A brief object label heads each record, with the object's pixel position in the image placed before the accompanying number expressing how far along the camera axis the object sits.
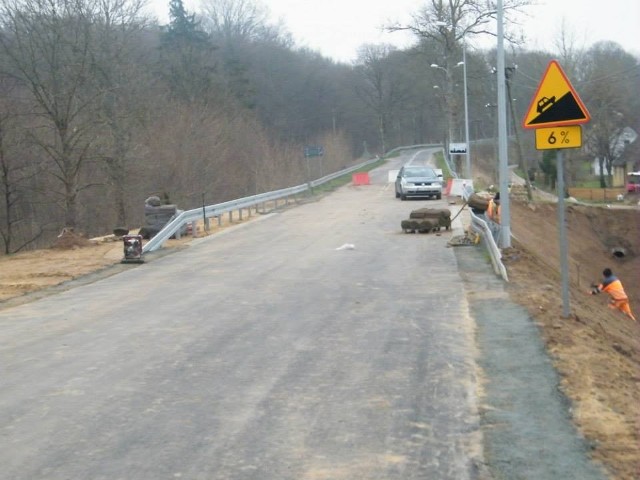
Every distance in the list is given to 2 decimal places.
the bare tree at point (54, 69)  31.11
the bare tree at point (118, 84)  39.03
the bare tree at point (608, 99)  61.92
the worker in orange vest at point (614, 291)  21.14
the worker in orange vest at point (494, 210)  23.73
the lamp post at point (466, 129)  43.06
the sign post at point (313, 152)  47.69
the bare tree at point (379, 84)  111.31
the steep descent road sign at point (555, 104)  10.17
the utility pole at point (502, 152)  18.02
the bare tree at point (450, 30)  49.34
